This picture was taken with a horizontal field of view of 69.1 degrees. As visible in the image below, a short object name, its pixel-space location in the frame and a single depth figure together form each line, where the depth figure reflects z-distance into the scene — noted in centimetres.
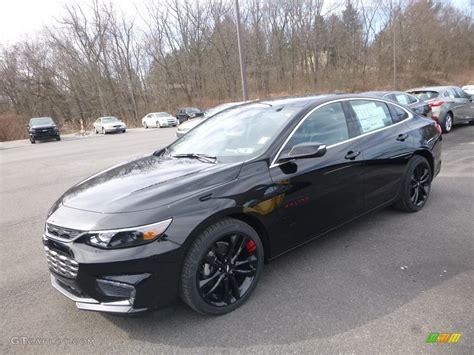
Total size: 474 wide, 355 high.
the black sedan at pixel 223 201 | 235
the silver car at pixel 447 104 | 1120
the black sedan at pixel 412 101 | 1017
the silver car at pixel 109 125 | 2814
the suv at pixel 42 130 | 2302
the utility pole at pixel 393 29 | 4395
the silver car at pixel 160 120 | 3114
